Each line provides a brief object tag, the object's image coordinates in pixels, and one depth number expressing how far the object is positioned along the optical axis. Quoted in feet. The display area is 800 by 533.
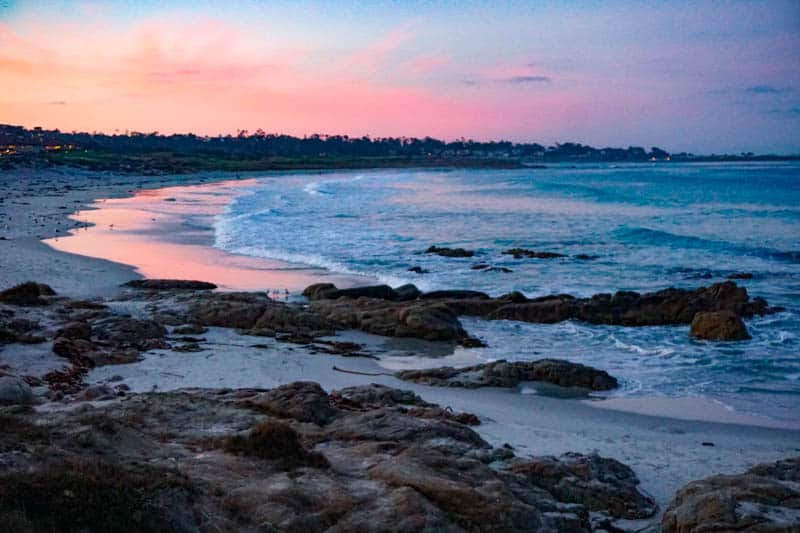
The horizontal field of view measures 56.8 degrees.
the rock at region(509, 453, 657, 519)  21.77
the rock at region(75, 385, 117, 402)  29.07
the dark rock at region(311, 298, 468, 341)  49.55
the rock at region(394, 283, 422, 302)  61.72
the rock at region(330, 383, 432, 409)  31.35
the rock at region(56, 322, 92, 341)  41.06
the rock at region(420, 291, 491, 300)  62.28
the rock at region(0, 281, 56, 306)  48.70
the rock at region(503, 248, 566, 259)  93.56
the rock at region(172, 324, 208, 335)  46.29
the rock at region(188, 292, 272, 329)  49.11
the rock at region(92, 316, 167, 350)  42.19
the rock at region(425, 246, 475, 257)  94.84
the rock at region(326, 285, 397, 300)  61.16
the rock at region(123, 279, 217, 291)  62.23
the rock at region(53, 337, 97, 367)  37.17
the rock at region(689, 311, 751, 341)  50.37
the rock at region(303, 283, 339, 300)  61.57
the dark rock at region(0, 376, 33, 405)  26.25
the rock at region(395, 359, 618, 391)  38.52
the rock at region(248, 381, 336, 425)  26.96
